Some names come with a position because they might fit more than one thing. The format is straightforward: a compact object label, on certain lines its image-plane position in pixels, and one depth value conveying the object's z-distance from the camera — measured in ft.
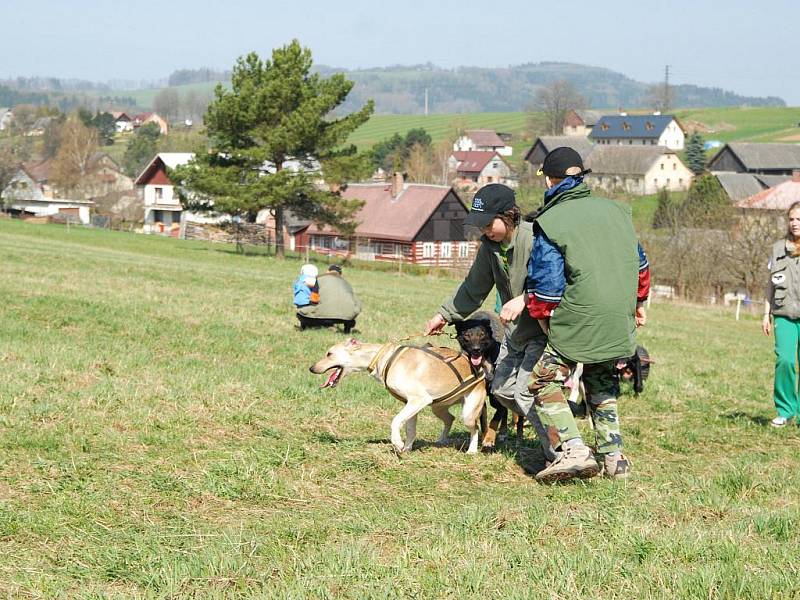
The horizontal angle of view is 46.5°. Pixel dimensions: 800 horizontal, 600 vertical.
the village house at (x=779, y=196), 261.22
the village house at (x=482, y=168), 486.84
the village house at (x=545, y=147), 460.55
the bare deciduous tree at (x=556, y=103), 600.39
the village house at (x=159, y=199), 313.12
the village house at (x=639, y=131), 537.24
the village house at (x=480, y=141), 560.20
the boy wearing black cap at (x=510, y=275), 23.48
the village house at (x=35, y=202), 314.76
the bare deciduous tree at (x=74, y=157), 410.93
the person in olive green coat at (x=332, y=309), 52.34
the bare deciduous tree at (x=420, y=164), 394.11
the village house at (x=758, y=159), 406.00
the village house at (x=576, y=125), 602.44
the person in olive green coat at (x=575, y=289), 21.63
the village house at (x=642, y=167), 392.45
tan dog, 26.12
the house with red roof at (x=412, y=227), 244.01
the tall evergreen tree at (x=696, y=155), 441.27
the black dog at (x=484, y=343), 26.84
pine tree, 160.35
